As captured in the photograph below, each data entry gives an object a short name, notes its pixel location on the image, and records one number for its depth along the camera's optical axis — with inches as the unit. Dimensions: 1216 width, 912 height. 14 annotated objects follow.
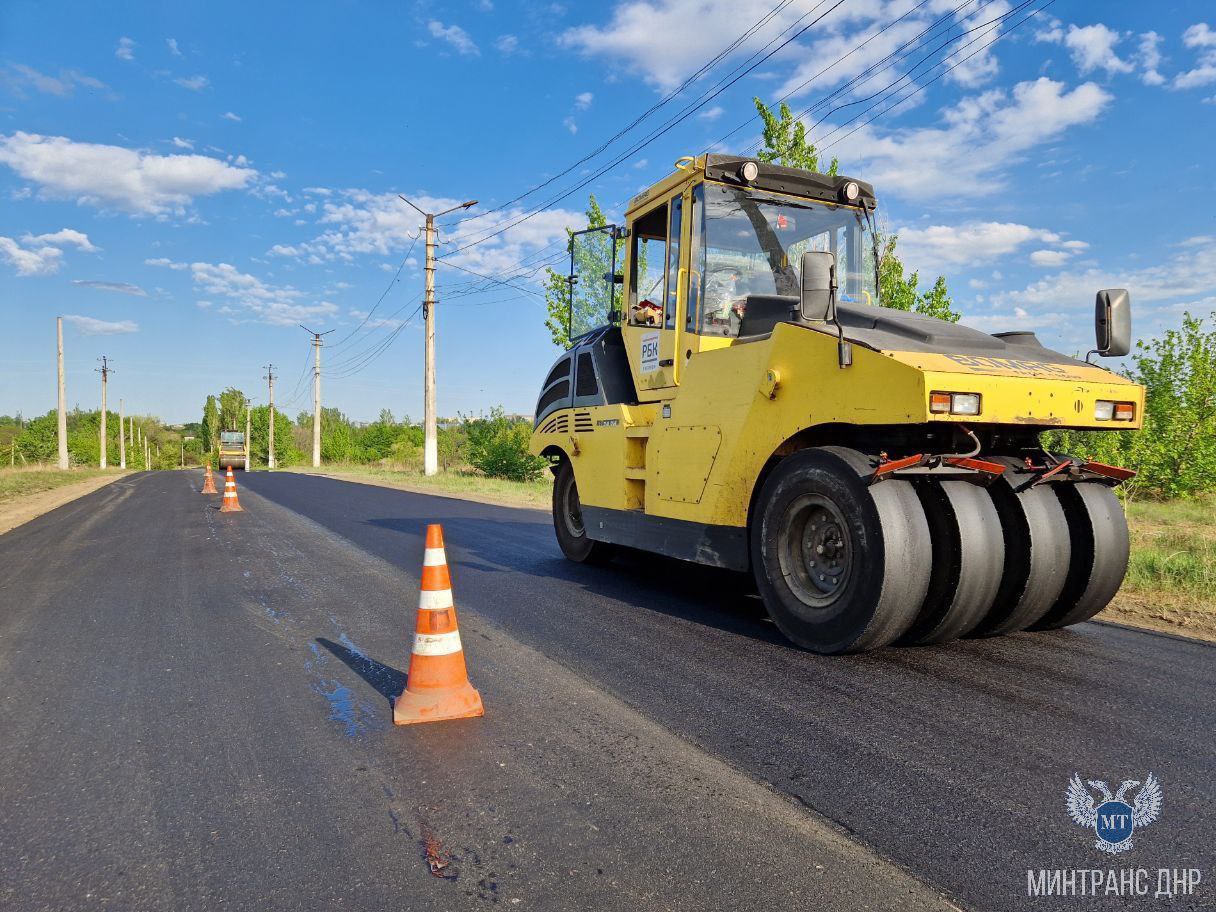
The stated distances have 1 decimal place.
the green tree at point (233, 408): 4067.4
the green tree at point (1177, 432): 674.8
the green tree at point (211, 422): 4084.6
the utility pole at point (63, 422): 1707.7
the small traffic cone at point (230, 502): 579.5
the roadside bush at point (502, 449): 1135.0
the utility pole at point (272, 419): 2719.7
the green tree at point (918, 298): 606.5
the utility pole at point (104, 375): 2711.6
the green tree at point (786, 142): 631.2
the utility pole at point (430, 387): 1108.5
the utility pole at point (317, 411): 1958.7
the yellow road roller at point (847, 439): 162.9
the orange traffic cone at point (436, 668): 137.4
